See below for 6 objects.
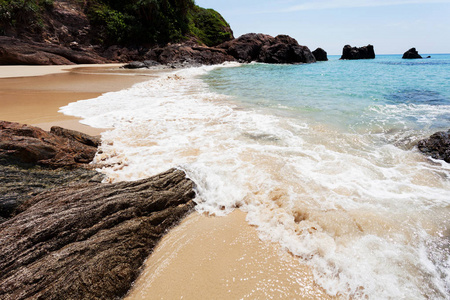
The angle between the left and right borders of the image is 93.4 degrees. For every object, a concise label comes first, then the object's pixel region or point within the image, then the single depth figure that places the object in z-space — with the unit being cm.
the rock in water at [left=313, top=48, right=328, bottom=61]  5214
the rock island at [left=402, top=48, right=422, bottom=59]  6025
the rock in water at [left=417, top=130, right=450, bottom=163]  416
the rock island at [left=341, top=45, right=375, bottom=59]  6074
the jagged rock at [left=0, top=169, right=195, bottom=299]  168
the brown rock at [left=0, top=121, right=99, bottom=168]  277
